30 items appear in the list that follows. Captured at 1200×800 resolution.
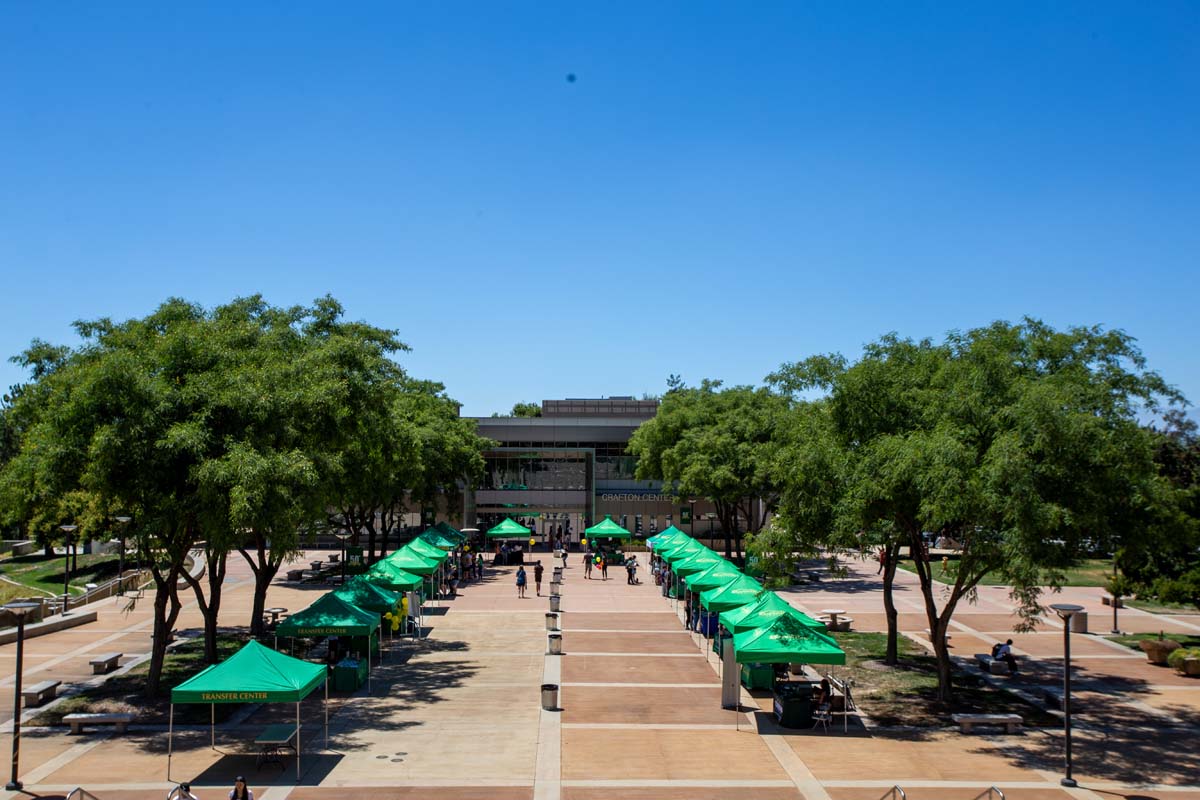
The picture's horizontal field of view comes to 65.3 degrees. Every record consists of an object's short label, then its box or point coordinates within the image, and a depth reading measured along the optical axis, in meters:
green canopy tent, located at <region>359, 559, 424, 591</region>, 30.22
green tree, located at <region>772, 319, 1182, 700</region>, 17.92
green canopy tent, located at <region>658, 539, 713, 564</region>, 38.12
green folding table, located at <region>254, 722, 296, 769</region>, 16.69
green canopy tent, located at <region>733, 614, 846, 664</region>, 19.55
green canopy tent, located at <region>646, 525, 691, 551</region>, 42.84
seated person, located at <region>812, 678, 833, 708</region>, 20.30
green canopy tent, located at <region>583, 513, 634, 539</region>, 49.33
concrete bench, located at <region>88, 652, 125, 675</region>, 24.48
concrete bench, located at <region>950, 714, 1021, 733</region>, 19.58
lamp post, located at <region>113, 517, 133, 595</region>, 38.56
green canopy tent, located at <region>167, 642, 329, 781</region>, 16.66
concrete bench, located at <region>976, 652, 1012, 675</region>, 25.78
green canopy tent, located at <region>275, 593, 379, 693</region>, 22.53
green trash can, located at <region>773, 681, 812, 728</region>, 19.95
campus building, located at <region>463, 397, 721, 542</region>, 66.56
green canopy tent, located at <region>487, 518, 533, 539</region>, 48.78
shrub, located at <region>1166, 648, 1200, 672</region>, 25.89
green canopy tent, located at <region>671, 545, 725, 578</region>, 34.44
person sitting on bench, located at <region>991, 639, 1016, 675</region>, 25.50
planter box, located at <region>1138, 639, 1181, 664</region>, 26.92
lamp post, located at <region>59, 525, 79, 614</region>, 33.60
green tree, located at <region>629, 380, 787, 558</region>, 47.62
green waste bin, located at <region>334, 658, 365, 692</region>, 22.96
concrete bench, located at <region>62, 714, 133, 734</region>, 19.08
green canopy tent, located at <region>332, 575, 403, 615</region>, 26.03
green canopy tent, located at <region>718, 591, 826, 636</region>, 21.22
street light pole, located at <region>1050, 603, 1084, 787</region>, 16.39
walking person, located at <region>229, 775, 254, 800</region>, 13.88
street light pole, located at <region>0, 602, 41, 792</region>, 15.79
